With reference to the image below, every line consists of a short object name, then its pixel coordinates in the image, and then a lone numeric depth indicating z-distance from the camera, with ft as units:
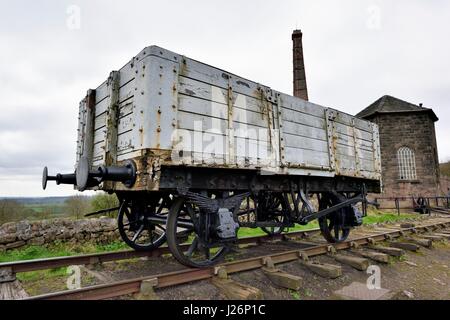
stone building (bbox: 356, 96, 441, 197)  74.90
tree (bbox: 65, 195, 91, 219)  48.75
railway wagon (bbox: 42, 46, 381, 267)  11.59
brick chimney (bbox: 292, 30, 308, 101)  78.46
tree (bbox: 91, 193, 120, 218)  40.84
